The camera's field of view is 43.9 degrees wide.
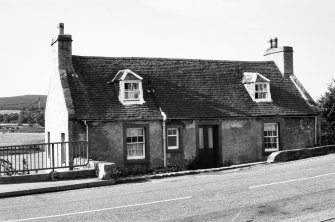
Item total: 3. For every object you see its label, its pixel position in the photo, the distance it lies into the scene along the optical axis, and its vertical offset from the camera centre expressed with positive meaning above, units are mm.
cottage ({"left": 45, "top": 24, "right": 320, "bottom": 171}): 19953 +1260
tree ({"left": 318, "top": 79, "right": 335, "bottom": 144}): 27547 +1030
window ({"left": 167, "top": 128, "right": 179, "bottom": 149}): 21219 -207
